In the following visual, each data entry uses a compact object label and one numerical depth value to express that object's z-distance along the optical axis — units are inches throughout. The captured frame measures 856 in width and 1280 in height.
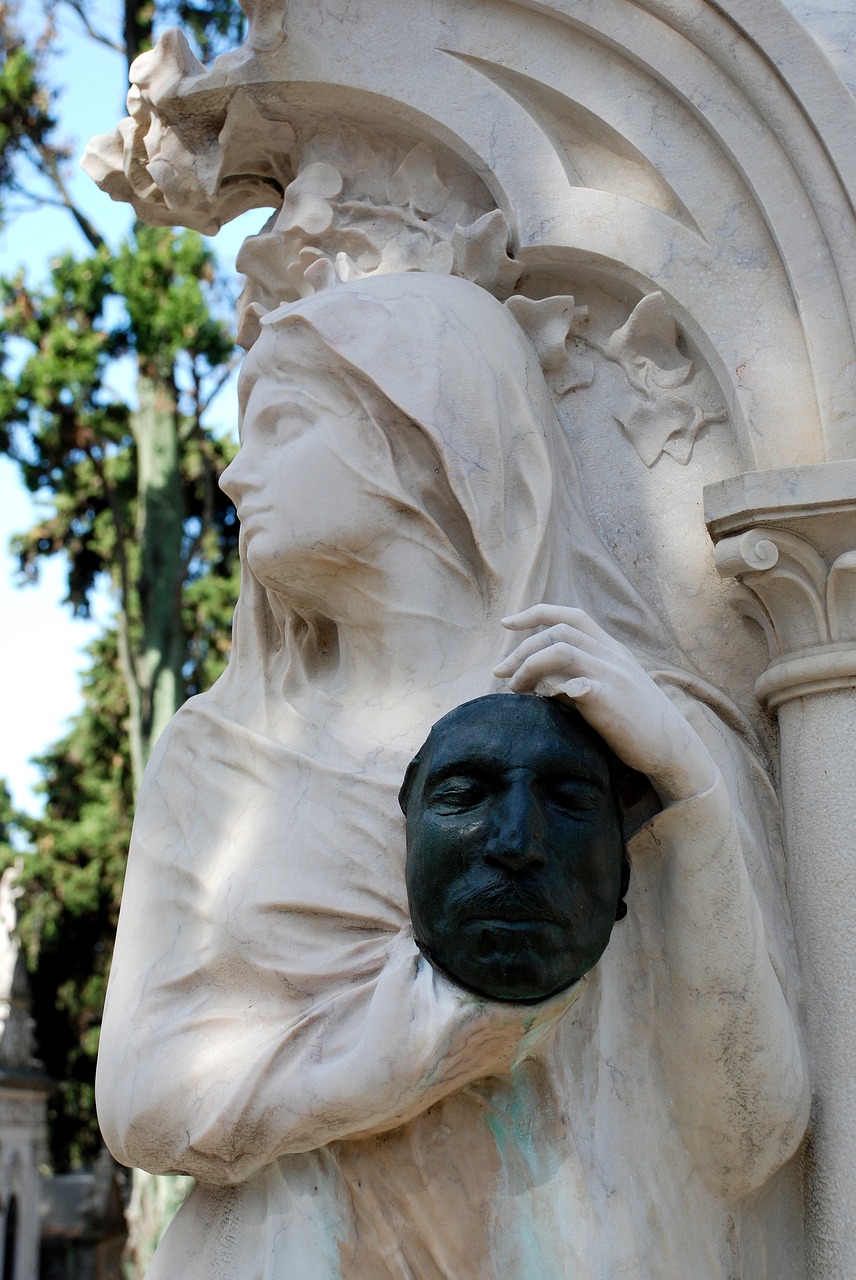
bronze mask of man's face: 94.6
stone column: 110.2
